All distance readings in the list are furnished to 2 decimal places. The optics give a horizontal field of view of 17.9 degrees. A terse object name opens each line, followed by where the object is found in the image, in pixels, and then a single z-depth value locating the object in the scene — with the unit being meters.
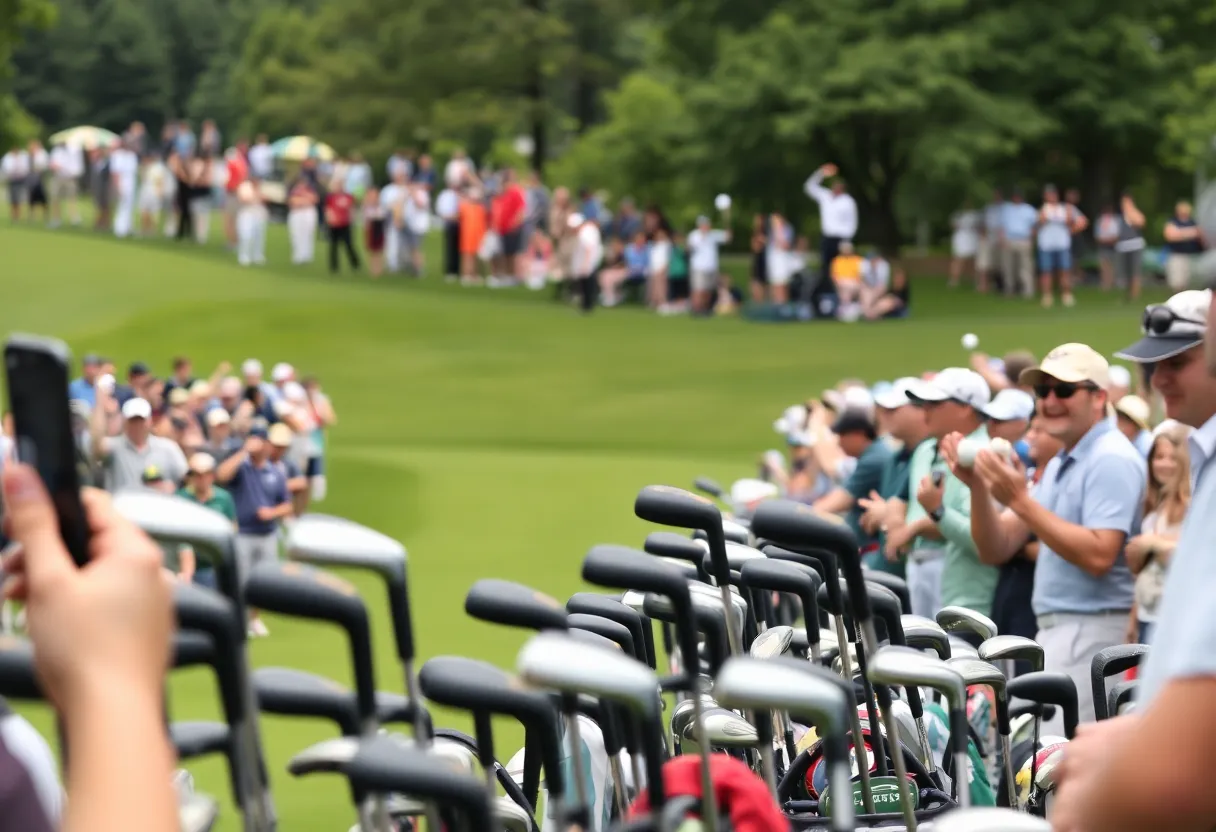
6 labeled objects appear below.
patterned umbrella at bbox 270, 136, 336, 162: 121.50
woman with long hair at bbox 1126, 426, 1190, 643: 13.70
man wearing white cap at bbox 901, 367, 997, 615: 16.56
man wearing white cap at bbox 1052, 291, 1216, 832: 4.36
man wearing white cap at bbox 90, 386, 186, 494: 31.62
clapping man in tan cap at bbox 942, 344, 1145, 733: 14.12
